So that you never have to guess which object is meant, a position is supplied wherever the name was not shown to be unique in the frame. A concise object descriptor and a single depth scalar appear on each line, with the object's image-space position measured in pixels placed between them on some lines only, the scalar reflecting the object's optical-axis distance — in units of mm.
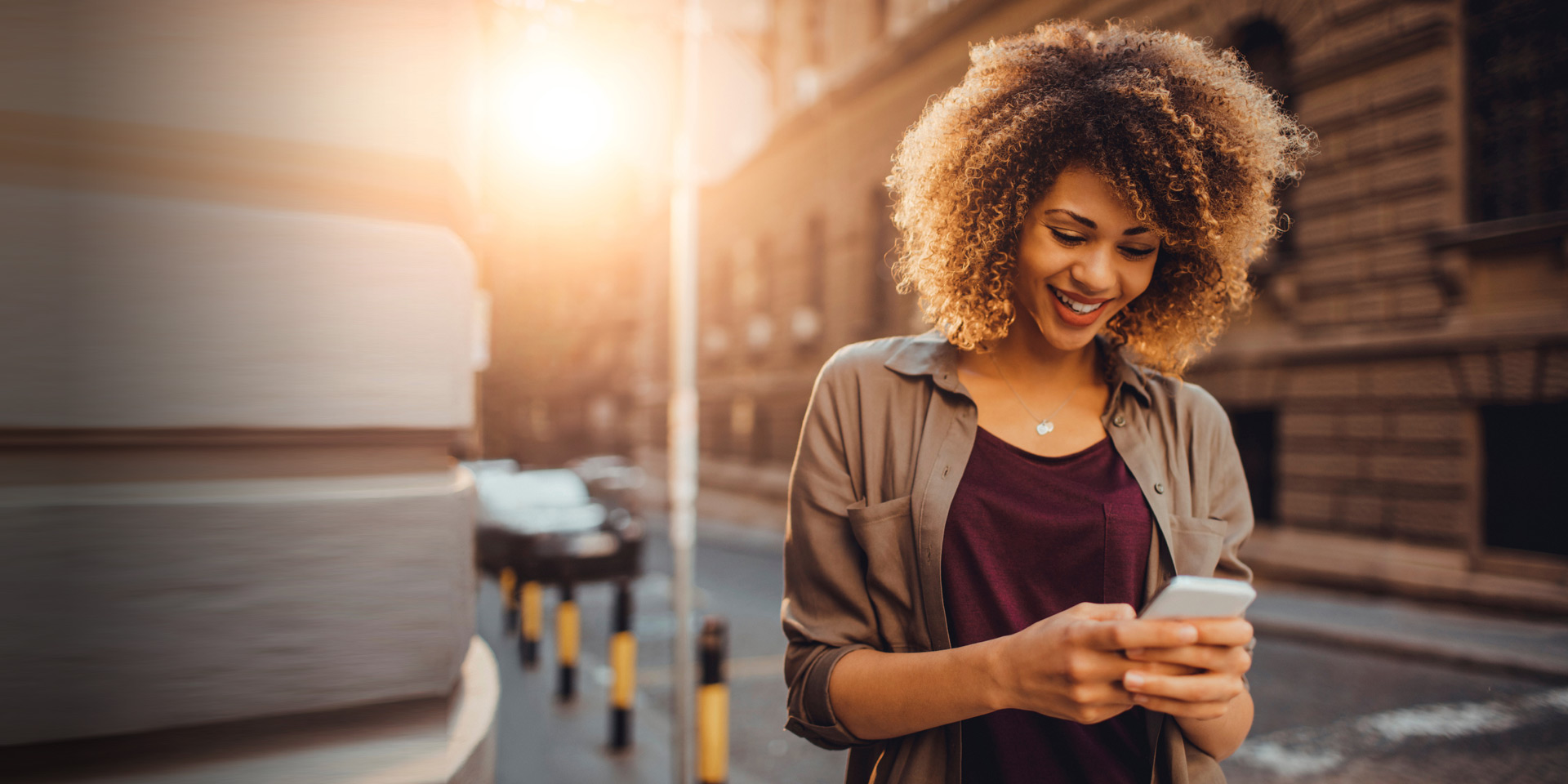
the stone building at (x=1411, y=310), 8570
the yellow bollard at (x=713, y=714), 4191
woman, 1442
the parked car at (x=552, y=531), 10523
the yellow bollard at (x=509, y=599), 9039
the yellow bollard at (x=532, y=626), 7473
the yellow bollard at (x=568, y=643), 6430
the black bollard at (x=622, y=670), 5359
